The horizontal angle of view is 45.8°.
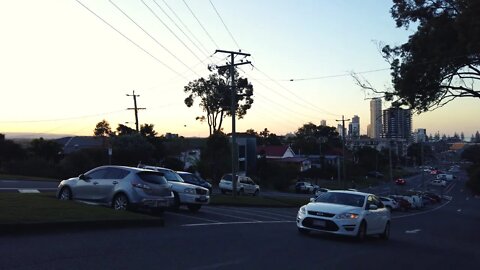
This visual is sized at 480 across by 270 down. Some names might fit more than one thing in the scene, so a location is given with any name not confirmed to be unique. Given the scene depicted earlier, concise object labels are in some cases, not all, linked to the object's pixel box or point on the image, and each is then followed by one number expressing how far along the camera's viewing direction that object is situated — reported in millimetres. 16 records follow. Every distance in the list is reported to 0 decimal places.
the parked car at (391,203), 60031
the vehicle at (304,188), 73688
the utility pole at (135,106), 65625
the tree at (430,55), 23430
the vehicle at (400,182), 122612
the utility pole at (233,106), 37062
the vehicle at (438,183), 126081
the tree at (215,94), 72938
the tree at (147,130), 74375
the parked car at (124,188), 17859
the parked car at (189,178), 27547
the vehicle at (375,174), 133575
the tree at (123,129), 86894
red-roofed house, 117438
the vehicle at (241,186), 45750
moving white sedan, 15789
